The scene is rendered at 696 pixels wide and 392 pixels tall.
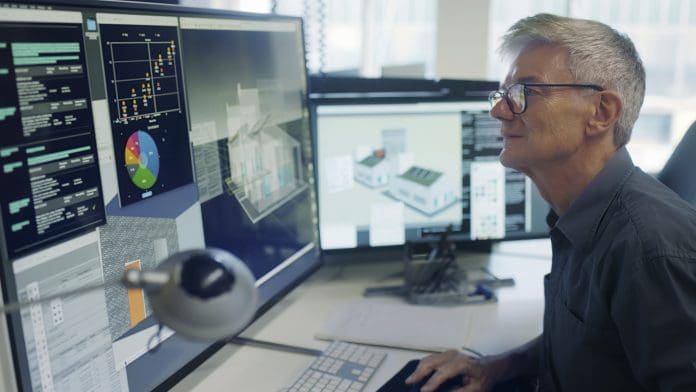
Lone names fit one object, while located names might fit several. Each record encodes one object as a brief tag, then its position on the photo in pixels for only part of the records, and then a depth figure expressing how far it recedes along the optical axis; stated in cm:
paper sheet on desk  131
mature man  87
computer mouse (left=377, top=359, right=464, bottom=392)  112
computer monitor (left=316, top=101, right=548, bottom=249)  154
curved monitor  76
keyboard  111
